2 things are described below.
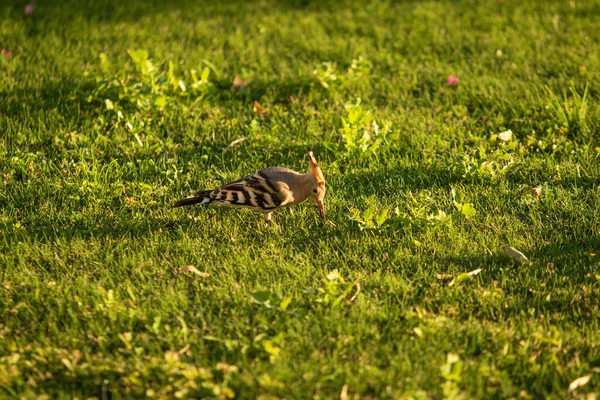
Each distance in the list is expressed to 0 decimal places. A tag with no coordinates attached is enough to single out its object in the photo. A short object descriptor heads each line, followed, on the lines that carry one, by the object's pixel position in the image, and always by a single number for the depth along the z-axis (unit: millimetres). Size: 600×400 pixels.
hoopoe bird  9211
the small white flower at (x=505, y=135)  11203
